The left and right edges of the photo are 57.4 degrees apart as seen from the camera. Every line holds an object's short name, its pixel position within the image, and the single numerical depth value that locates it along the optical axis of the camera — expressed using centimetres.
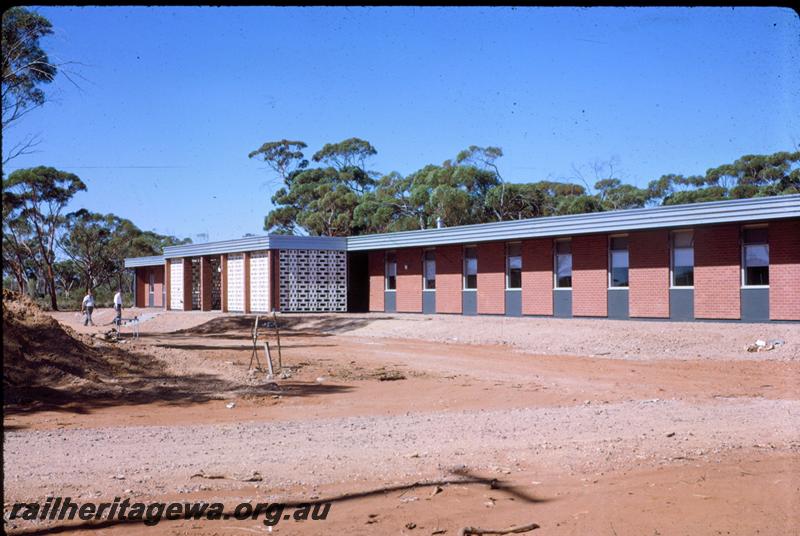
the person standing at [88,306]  3225
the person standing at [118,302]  3141
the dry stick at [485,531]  538
